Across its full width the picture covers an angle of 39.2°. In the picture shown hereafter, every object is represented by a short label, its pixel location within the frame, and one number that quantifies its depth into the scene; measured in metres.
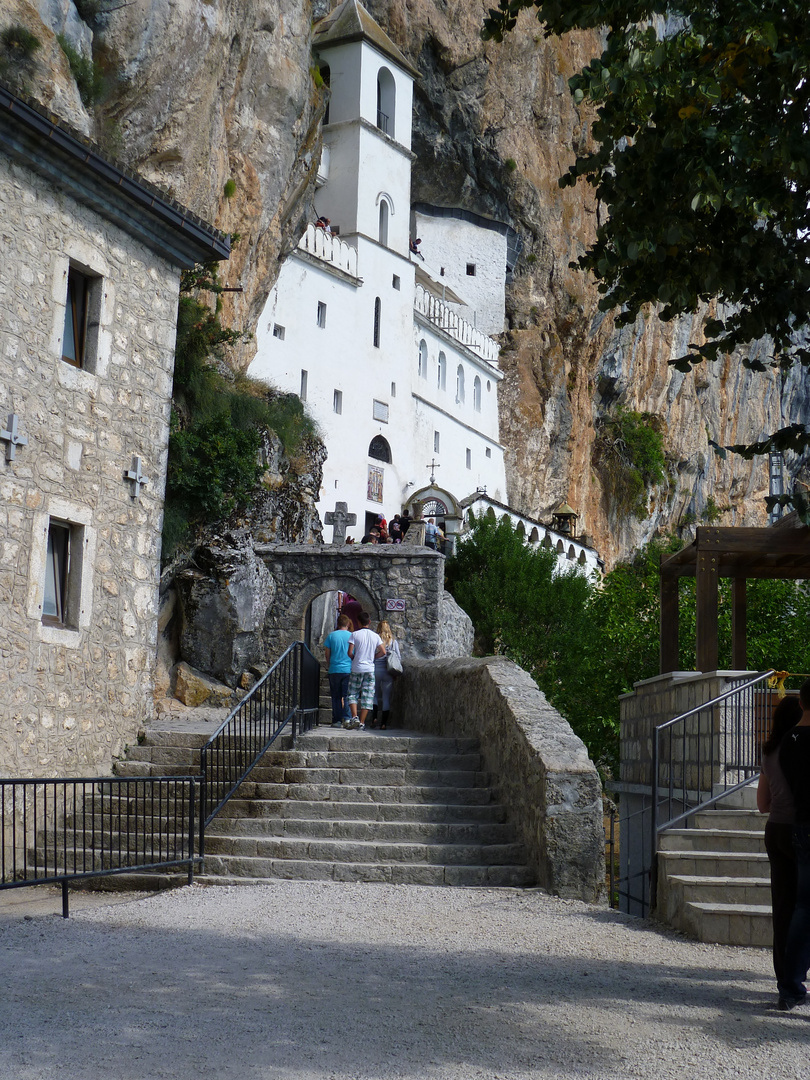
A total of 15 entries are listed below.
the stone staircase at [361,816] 8.92
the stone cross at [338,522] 24.02
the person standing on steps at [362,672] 13.36
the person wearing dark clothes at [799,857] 5.02
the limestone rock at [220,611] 18.84
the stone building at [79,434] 10.05
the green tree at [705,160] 5.05
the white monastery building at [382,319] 34.25
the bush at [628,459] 51.44
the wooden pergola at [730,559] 10.14
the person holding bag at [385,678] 14.55
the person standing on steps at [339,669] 13.72
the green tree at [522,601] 31.69
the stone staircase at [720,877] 6.64
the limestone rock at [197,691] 18.16
